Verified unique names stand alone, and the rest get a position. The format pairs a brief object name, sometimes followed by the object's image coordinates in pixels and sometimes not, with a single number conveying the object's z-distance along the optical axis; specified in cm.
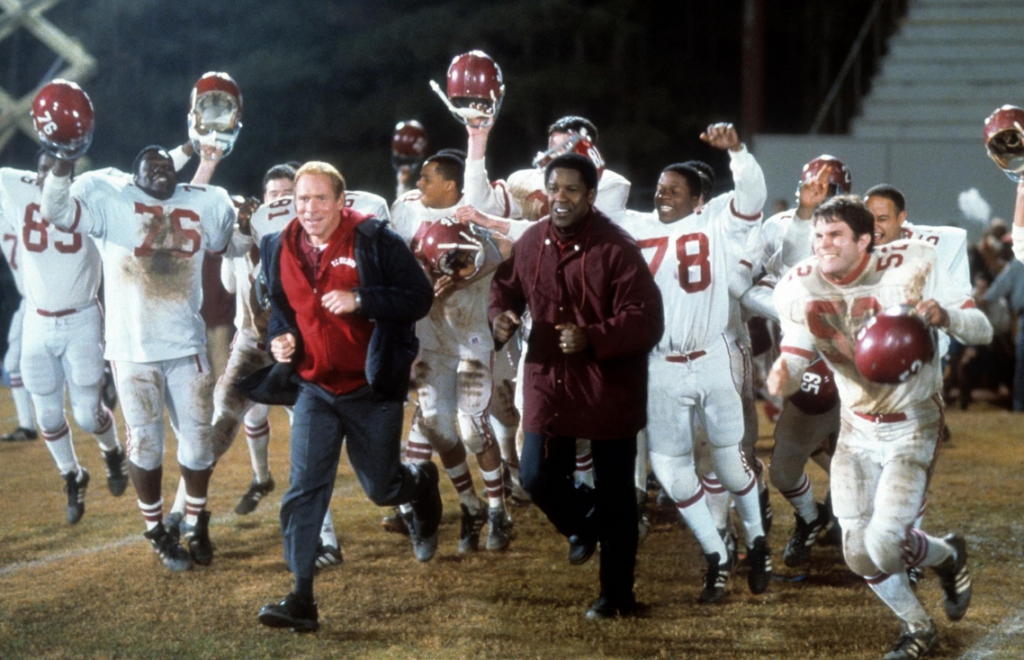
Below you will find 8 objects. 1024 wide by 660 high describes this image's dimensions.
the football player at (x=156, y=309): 1318
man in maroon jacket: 1087
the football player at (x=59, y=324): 1565
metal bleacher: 3203
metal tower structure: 3225
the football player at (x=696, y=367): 1178
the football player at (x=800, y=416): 1313
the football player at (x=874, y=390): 988
